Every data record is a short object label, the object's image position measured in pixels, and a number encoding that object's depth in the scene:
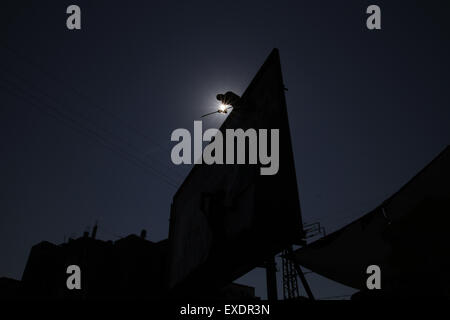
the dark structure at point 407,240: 6.61
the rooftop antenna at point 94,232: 29.57
